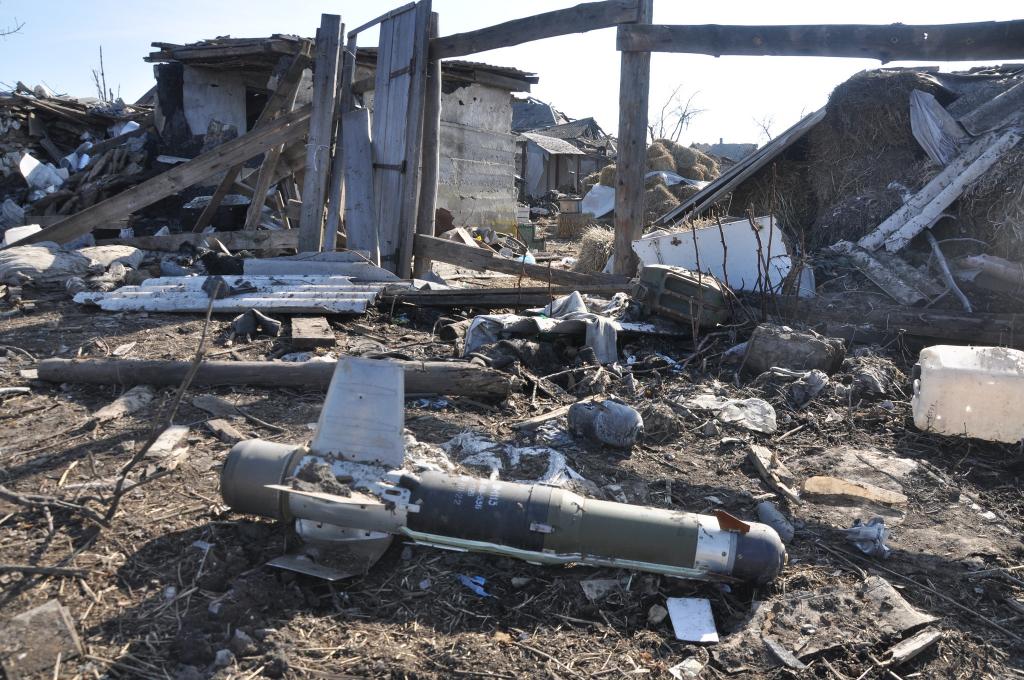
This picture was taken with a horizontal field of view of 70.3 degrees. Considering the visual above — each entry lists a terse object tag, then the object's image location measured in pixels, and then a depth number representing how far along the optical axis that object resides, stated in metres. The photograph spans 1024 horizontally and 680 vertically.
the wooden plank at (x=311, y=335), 4.74
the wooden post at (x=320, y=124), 7.16
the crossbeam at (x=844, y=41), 4.22
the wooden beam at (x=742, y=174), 9.20
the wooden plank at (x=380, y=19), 6.91
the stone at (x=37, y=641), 1.90
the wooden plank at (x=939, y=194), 7.22
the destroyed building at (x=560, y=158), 28.44
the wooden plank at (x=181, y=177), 7.34
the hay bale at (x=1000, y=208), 6.80
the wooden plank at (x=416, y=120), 6.82
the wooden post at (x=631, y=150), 5.69
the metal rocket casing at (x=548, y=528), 2.39
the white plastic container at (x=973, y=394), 3.77
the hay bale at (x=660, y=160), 19.77
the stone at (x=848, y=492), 3.21
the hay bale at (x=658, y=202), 13.52
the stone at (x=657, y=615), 2.30
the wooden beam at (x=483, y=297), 5.88
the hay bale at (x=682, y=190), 16.02
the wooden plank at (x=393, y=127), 6.91
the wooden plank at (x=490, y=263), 6.31
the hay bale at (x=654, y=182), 16.22
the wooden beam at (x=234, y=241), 7.95
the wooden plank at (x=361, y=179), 7.04
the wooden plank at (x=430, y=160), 7.04
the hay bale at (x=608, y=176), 18.22
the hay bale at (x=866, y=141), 8.50
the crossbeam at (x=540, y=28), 5.62
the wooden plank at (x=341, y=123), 7.26
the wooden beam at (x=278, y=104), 8.02
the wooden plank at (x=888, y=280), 6.07
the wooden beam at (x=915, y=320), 5.07
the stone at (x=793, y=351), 4.74
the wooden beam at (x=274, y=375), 3.93
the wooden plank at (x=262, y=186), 8.26
